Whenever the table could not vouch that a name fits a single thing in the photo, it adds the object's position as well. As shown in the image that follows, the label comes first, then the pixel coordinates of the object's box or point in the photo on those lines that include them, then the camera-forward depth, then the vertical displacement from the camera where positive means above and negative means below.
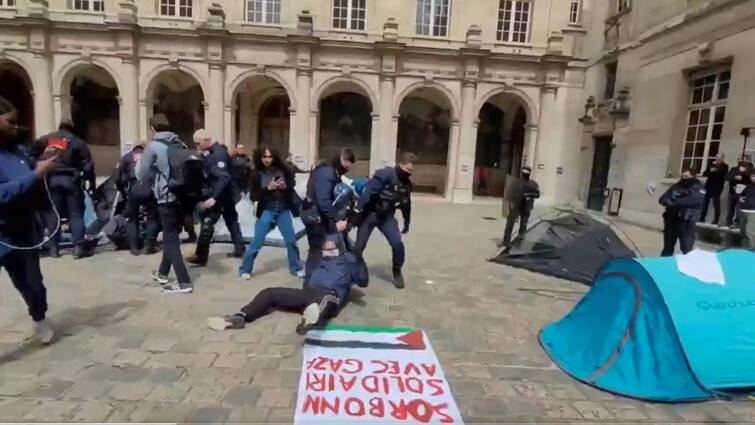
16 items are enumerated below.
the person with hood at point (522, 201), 8.46 -0.80
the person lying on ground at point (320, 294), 4.17 -1.50
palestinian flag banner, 2.85 -1.73
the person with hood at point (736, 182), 9.59 -0.22
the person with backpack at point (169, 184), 4.87 -0.49
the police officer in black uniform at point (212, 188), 5.91 -0.64
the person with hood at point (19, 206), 3.06 -0.55
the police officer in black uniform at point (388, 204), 5.59 -0.67
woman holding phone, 5.84 -0.70
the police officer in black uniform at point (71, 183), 6.16 -0.68
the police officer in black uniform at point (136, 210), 6.78 -1.13
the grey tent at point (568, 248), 6.61 -1.36
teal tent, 3.17 -1.28
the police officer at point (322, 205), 4.75 -0.63
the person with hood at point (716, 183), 10.23 -0.28
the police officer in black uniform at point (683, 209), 7.38 -0.70
